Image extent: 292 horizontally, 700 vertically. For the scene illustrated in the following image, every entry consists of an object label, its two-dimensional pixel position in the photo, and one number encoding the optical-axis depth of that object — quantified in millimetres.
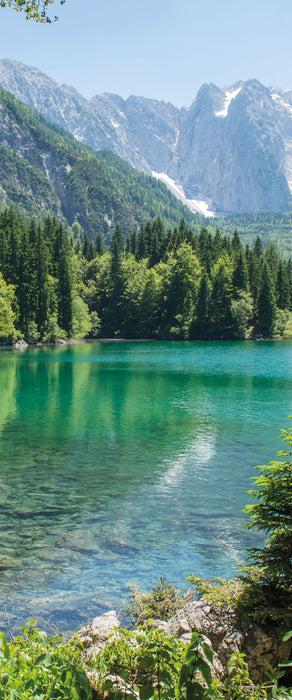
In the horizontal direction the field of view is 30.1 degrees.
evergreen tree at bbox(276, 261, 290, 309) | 134500
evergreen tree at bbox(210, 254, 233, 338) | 120875
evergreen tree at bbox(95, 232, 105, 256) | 165125
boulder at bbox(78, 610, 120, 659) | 6992
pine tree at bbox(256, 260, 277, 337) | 121062
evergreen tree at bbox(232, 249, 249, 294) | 122000
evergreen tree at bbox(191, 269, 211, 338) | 121750
